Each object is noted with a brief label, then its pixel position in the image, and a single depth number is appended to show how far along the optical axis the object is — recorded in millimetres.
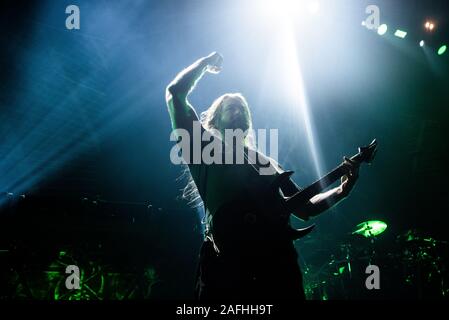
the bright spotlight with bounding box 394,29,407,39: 6941
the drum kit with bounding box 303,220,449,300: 5609
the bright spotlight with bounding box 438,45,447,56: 7438
